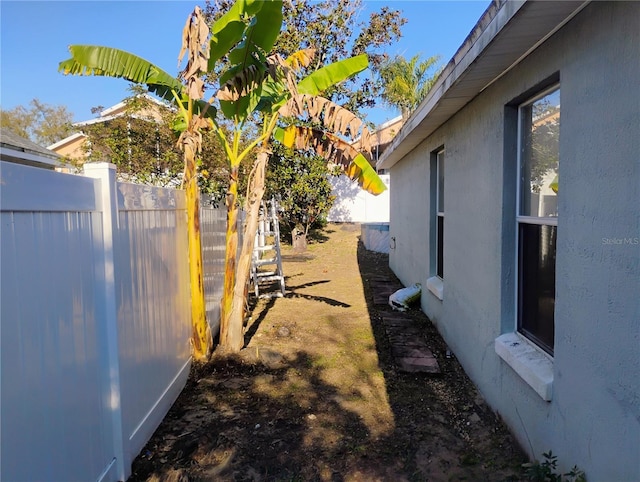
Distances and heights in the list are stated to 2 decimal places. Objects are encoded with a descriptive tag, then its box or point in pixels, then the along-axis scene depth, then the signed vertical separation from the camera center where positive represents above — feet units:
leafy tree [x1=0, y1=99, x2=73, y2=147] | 116.03 +28.38
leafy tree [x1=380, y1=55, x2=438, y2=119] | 61.26 +19.92
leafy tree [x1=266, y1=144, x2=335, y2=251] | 53.98 +4.11
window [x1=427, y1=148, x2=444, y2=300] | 22.36 -0.28
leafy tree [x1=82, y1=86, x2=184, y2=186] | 41.11 +7.64
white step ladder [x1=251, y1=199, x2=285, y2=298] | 28.73 -3.84
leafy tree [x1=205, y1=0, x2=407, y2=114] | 48.98 +22.43
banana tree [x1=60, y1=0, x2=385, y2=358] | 13.44 +4.48
